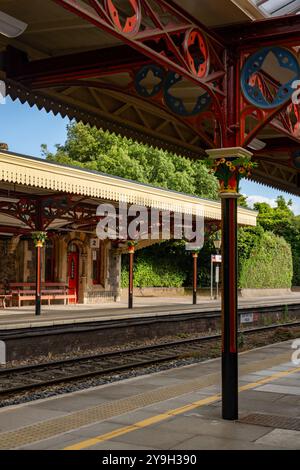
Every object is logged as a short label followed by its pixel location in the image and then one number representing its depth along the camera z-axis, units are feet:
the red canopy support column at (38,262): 55.21
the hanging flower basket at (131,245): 73.36
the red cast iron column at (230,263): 20.39
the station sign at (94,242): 81.25
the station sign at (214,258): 88.47
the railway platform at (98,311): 45.75
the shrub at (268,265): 117.08
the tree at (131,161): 116.98
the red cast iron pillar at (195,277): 80.48
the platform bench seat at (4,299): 68.03
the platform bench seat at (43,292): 70.59
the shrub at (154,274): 109.09
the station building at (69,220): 48.57
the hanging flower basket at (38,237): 58.24
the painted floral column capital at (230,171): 20.73
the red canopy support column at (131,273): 69.56
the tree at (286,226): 161.27
